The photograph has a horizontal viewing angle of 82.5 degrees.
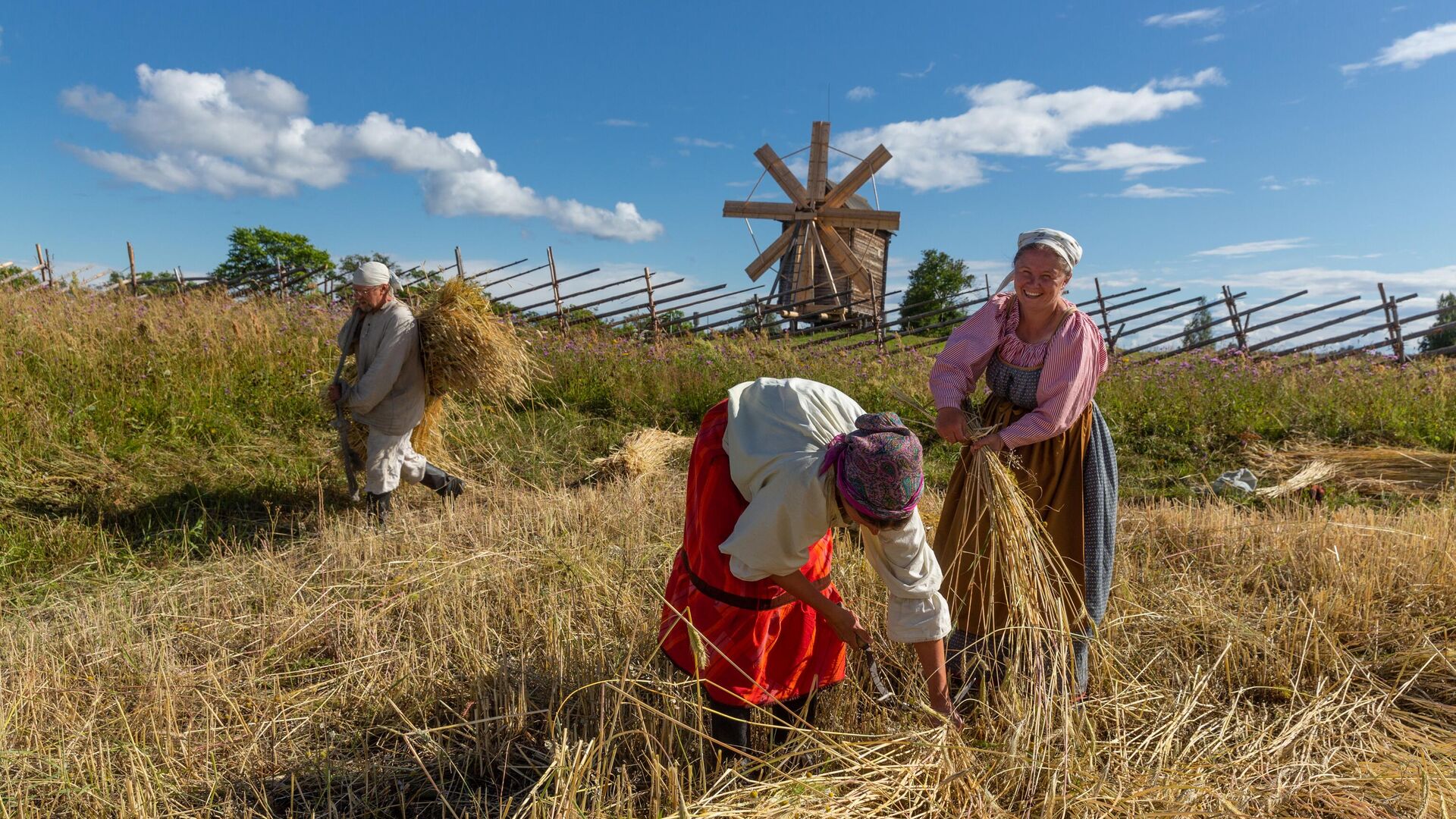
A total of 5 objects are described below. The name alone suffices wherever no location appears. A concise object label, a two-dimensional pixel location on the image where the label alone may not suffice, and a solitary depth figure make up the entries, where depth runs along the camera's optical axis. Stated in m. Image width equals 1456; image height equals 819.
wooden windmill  17.73
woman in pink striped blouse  2.26
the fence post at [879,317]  11.18
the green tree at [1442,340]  24.97
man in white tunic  4.33
